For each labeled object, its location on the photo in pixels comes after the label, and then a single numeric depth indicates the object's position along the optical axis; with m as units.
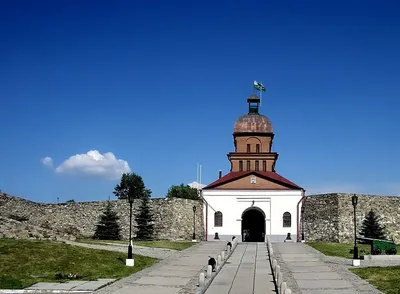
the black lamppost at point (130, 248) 25.42
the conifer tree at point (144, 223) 48.75
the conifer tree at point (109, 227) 49.22
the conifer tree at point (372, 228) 44.62
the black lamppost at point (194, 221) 47.34
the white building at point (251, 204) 48.88
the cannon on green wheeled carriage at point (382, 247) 30.42
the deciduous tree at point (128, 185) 102.94
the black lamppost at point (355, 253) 26.42
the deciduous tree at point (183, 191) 104.88
